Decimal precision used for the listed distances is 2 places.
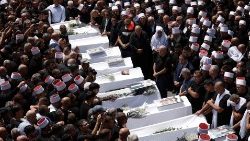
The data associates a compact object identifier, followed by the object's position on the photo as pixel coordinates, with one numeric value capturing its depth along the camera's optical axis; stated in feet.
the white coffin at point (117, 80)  37.91
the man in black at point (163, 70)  39.58
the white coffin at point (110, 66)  40.04
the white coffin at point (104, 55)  42.06
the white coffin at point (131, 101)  35.40
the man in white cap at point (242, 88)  32.91
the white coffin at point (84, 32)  45.50
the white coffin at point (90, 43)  44.21
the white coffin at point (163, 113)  33.32
